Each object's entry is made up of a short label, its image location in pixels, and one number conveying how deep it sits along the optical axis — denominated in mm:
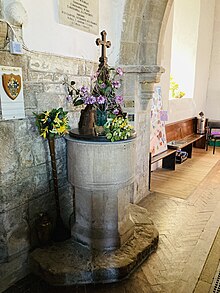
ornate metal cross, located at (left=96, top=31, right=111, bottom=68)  2061
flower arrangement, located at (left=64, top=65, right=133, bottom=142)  1884
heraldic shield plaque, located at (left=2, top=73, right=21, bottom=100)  1686
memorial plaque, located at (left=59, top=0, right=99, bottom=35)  2036
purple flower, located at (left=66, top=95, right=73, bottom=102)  2199
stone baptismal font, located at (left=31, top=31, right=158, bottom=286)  1891
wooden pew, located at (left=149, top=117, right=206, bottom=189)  4362
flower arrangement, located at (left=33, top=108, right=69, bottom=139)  1883
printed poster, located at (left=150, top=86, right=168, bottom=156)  4019
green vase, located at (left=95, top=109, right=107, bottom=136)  2026
